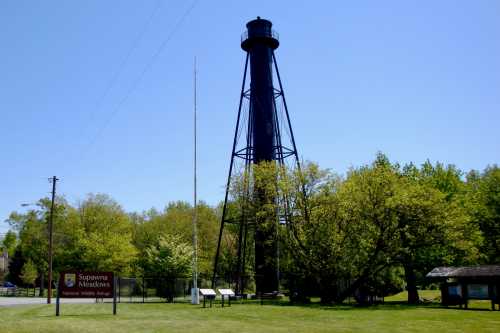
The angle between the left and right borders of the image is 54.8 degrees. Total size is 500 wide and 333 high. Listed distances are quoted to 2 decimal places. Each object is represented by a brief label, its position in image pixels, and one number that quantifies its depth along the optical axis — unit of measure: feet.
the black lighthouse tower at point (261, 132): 134.82
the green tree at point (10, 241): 299.73
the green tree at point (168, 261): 144.25
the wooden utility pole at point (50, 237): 128.36
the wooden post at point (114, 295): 73.67
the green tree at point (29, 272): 217.77
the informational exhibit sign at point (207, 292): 99.19
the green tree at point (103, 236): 182.19
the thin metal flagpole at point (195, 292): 111.75
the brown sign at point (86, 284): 74.43
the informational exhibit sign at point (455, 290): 97.91
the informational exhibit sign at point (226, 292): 101.30
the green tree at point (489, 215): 163.32
